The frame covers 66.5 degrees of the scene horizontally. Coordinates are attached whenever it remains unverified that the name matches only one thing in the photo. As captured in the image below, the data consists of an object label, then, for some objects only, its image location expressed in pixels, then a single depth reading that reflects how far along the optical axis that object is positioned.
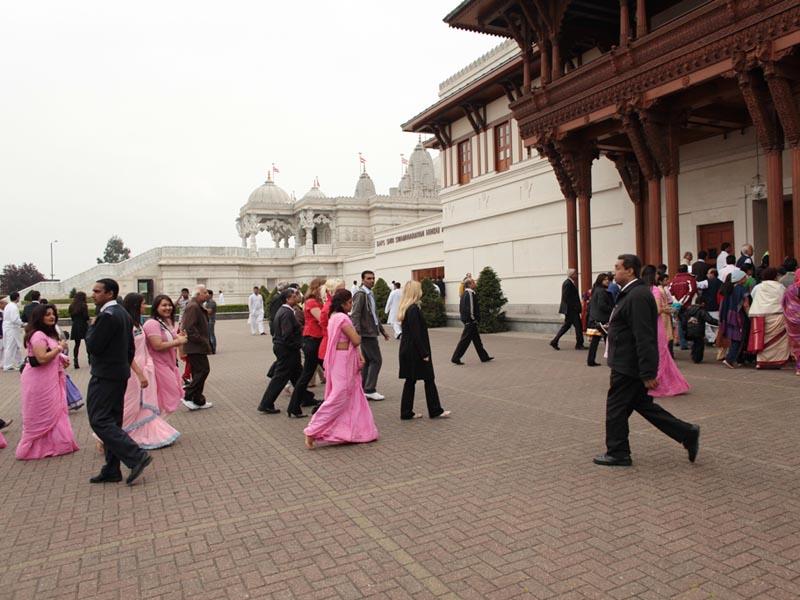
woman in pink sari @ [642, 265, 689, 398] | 8.48
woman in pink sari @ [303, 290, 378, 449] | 6.54
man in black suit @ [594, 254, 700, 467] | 5.10
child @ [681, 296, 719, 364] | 11.80
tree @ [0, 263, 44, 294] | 66.12
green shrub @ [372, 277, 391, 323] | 30.67
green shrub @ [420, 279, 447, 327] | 26.50
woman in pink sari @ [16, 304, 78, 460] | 6.62
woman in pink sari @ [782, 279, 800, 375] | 10.10
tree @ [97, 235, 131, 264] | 103.56
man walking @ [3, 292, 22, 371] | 15.79
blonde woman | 7.64
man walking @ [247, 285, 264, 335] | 25.58
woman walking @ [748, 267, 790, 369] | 10.45
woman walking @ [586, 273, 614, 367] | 11.70
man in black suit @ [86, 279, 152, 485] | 5.34
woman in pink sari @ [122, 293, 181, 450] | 6.54
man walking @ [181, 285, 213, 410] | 9.09
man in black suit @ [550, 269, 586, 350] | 14.94
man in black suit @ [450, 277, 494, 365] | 12.82
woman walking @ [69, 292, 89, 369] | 14.36
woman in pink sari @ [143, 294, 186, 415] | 7.16
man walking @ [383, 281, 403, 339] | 20.81
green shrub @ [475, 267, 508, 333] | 21.98
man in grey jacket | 8.98
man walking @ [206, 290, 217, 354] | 17.73
